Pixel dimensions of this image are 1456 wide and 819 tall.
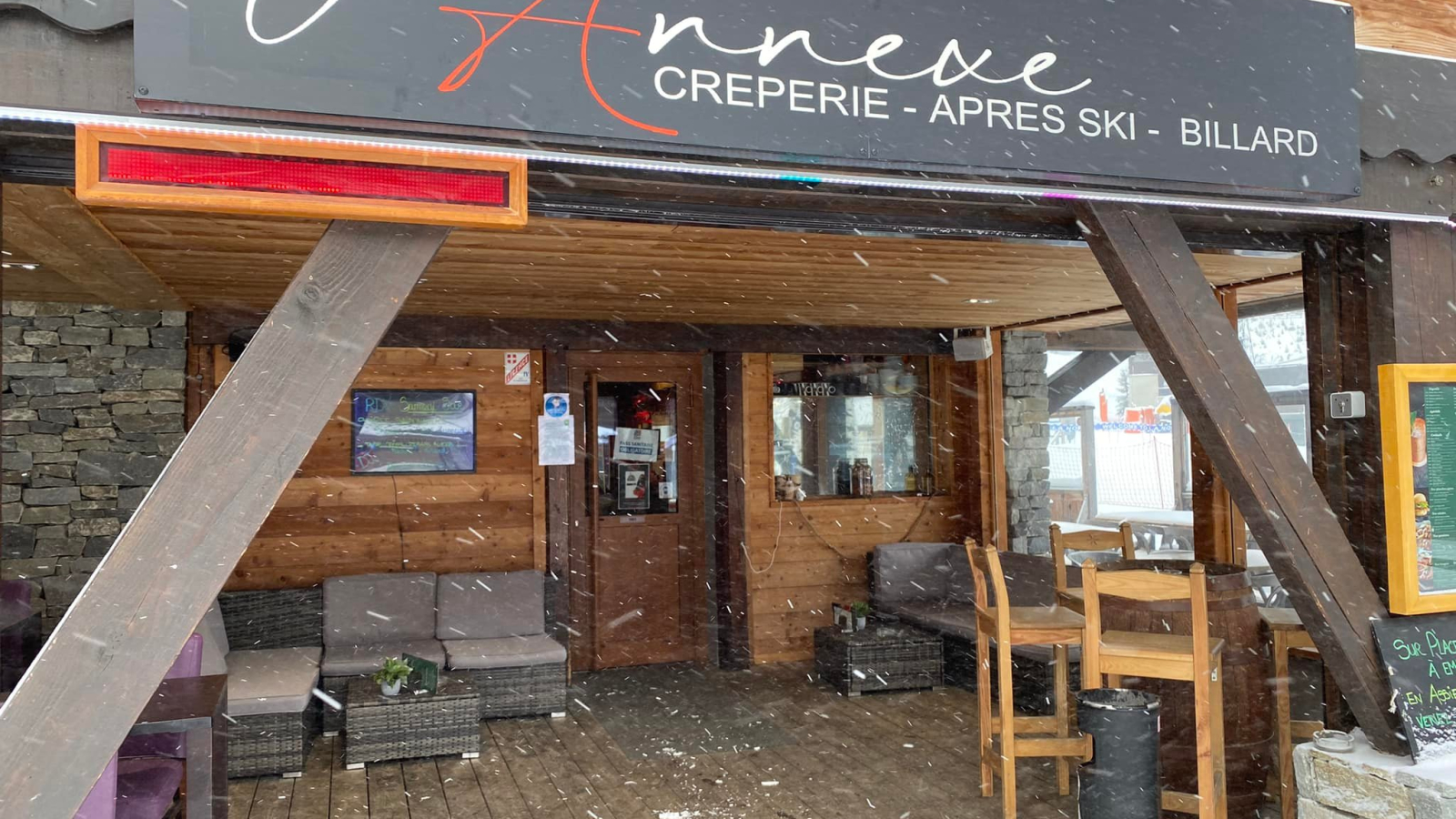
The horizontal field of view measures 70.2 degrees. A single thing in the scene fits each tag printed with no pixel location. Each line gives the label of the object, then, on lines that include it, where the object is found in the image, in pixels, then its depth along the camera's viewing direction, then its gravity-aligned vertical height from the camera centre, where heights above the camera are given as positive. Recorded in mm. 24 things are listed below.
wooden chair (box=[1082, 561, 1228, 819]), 3455 -733
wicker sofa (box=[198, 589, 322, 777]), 4680 -1061
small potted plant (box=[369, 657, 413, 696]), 4844 -1046
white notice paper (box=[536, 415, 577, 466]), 6457 +71
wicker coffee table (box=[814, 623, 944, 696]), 6031 -1248
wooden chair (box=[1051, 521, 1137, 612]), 4973 -476
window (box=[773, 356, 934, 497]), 7176 +180
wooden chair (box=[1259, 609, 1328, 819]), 3988 -979
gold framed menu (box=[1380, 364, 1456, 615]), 3242 -133
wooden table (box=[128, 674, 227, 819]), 2936 -804
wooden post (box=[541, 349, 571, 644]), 6367 -524
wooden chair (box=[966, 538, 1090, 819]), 4004 -861
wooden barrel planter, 3834 -942
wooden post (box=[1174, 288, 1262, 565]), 5887 -429
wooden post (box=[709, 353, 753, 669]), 6816 -442
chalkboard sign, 3115 -725
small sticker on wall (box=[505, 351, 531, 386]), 6430 +520
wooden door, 6770 -413
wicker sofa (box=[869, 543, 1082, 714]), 5613 -974
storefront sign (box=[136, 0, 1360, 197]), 2174 +901
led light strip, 2125 +697
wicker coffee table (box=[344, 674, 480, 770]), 4844 -1281
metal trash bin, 3521 -1087
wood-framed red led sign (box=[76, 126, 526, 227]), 2129 +600
